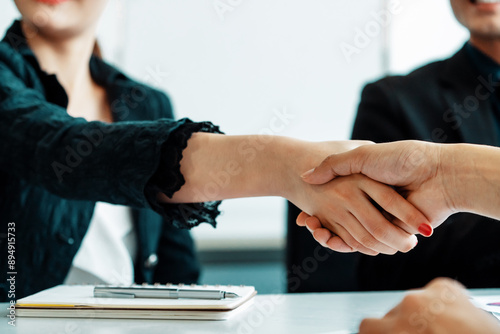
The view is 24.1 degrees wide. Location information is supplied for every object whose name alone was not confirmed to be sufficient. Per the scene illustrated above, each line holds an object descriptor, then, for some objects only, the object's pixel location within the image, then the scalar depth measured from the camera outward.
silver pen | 1.08
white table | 1.00
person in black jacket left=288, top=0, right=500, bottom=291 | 1.40
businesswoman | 1.14
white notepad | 1.03
